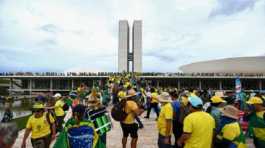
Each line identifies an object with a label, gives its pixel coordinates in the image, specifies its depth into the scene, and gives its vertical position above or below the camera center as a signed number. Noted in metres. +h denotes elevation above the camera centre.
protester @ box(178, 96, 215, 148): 1.96 -0.62
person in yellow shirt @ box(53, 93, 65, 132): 3.86 -0.87
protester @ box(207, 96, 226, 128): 2.44 -0.48
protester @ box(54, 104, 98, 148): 1.94 -0.67
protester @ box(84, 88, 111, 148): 2.47 -0.66
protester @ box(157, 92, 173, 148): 2.46 -0.70
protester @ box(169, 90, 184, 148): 2.81 -0.71
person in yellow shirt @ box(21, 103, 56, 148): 2.53 -0.79
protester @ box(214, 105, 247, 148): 1.98 -0.66
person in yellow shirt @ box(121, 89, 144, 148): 2.88 -0.75
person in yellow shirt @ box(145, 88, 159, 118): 6.07 -1.13
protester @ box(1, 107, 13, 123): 4.86 -1.20
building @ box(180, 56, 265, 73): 44.43 +2.46
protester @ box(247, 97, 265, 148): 2.41 -0.68
